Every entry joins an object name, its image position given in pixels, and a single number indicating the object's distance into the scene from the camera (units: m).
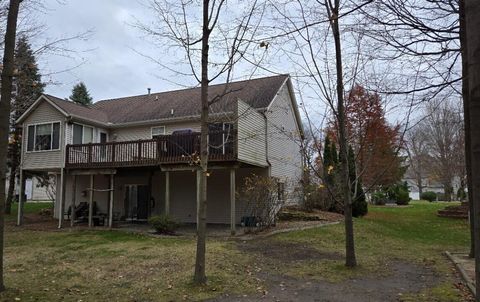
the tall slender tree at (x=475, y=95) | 3.31
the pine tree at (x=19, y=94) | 12.06
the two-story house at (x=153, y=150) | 18.81
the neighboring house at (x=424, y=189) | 71.53
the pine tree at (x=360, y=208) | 23.20
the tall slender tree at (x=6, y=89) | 7.80
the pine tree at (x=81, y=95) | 42.09
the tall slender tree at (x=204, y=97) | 8.62
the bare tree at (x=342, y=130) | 9.77
